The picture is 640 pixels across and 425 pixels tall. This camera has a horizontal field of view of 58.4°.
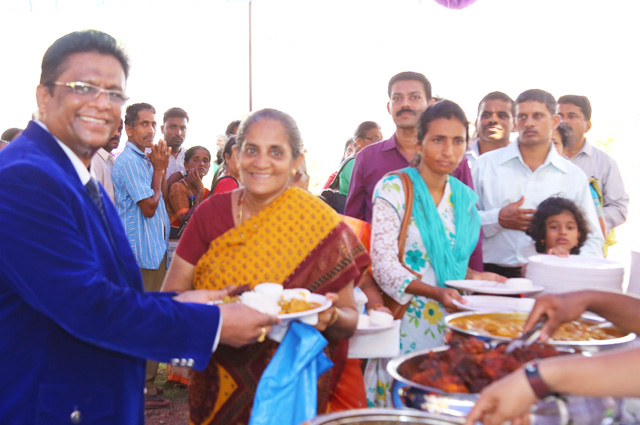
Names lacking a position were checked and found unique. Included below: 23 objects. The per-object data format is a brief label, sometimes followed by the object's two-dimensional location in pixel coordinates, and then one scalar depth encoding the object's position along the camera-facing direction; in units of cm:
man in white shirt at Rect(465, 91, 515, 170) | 496
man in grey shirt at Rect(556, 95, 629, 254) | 495
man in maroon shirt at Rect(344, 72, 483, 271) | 407
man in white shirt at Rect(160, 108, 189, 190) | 638
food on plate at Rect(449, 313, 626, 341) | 181
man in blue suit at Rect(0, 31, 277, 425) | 151
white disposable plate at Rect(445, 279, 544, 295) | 240
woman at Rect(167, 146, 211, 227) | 570
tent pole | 838
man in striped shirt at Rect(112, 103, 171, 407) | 468
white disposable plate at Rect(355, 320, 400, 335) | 235
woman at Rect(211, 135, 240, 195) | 451
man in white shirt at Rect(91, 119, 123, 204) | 435
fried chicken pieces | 136
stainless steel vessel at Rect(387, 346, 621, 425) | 115
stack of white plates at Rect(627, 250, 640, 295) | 277
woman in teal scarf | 278
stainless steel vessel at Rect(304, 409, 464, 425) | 117
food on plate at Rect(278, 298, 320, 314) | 201
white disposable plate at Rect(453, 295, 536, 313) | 226
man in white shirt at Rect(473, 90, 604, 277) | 361
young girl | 329
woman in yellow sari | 234
